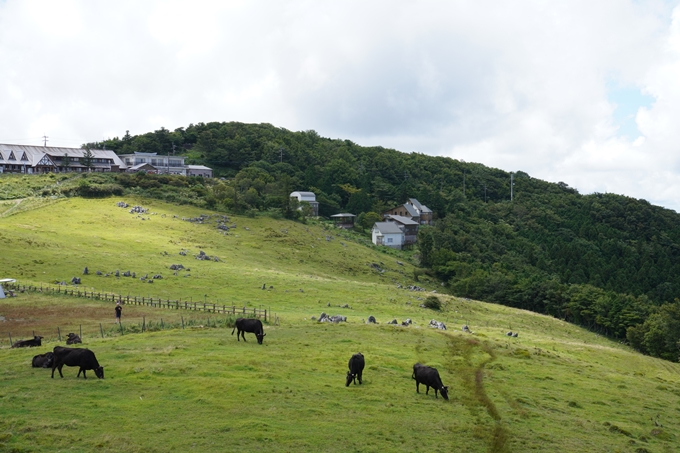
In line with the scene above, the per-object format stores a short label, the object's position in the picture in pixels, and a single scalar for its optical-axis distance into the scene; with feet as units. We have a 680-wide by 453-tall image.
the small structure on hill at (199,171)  582.35
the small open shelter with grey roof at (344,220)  506.48
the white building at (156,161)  579.27
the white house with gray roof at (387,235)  454.40
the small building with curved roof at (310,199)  514.68
